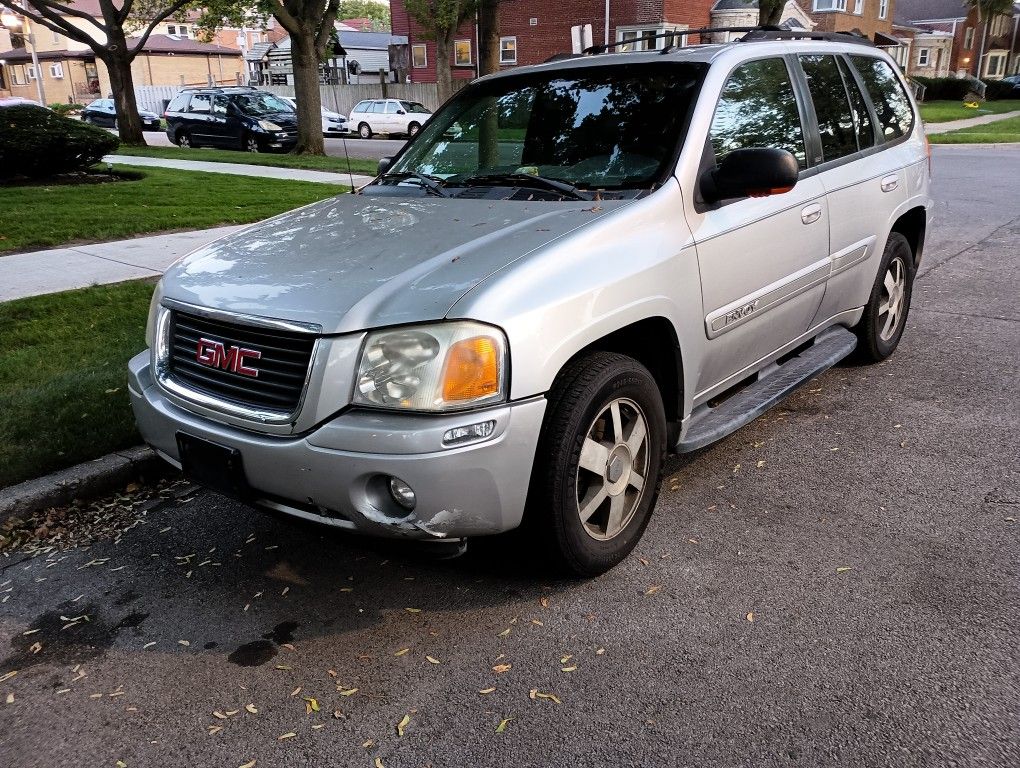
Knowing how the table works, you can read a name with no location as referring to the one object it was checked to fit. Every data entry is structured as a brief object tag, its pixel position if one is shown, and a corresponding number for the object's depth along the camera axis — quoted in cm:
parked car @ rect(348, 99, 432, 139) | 3175
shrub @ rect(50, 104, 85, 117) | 4536
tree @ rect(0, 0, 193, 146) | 2395
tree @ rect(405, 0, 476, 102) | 2899
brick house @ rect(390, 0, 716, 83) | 3606
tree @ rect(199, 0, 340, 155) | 1969
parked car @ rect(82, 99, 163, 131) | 3941
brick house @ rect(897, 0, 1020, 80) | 6259
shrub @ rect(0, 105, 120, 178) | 1394
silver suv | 281
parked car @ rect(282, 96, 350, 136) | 3127
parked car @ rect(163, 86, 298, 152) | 2325
